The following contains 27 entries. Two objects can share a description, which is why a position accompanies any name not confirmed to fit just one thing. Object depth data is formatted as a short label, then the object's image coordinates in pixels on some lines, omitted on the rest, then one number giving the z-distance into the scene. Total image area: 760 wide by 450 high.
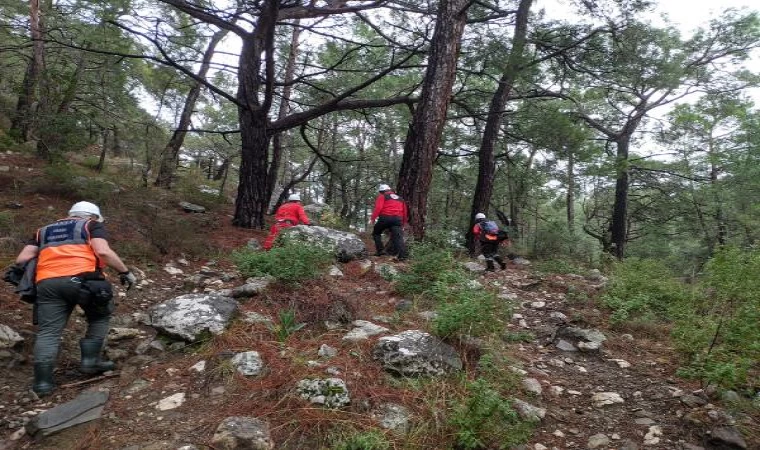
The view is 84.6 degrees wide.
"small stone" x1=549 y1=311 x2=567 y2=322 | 4.69
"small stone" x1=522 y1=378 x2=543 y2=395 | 3.14
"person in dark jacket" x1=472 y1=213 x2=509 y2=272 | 8.34
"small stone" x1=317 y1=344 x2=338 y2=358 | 3.28
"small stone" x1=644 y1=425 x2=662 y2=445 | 2.62
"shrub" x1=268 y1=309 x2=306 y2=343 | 3.57
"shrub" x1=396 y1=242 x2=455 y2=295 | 4.97
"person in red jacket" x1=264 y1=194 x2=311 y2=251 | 7.10
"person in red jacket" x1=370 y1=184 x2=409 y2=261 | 6.98
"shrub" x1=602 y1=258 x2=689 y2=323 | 4.74
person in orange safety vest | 3.23
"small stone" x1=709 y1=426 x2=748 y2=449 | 2.47
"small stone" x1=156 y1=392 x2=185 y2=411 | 2.84
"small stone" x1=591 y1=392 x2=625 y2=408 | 3.08
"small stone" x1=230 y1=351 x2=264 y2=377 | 3.11
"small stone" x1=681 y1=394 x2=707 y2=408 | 2.87
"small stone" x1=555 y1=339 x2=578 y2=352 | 4.00
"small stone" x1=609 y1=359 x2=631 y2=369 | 3.66
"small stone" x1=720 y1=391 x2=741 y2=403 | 2.78
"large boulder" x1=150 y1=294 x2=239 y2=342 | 3.62
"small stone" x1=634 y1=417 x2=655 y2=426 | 2.80
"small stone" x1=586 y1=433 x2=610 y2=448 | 2.63
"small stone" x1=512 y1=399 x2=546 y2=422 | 2.80
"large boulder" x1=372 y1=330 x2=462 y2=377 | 3.12
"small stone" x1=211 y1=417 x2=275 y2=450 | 2.42
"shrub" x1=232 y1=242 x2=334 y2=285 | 4.62
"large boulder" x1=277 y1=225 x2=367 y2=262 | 5.88
